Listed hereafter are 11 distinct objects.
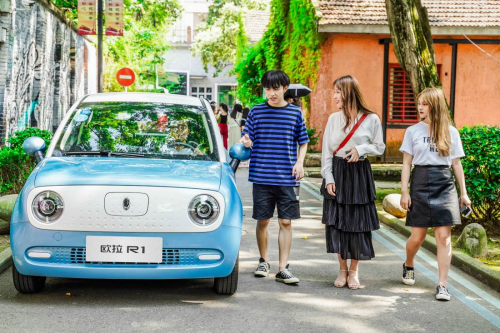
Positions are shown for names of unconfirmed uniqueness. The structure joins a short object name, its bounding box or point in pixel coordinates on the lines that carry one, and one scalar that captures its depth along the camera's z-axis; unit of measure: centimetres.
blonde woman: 565
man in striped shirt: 596
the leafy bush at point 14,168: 965
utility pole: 1548
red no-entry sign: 1898
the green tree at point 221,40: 4647
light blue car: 481
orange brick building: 1848
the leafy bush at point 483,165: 801
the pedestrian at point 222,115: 1886
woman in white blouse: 575
